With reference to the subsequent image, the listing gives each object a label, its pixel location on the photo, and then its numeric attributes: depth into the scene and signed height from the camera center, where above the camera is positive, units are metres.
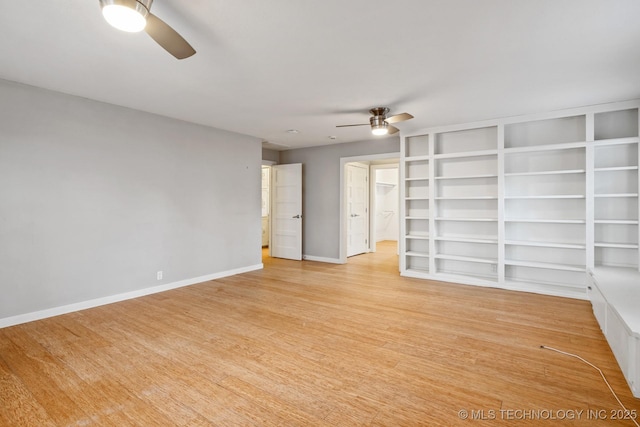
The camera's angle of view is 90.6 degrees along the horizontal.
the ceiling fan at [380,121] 4.22 +1.21
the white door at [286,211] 7.09 +0.02
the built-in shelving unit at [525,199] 4.14 +0.17
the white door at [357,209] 7.64 +0.06
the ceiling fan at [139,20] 1.67 +1.08
